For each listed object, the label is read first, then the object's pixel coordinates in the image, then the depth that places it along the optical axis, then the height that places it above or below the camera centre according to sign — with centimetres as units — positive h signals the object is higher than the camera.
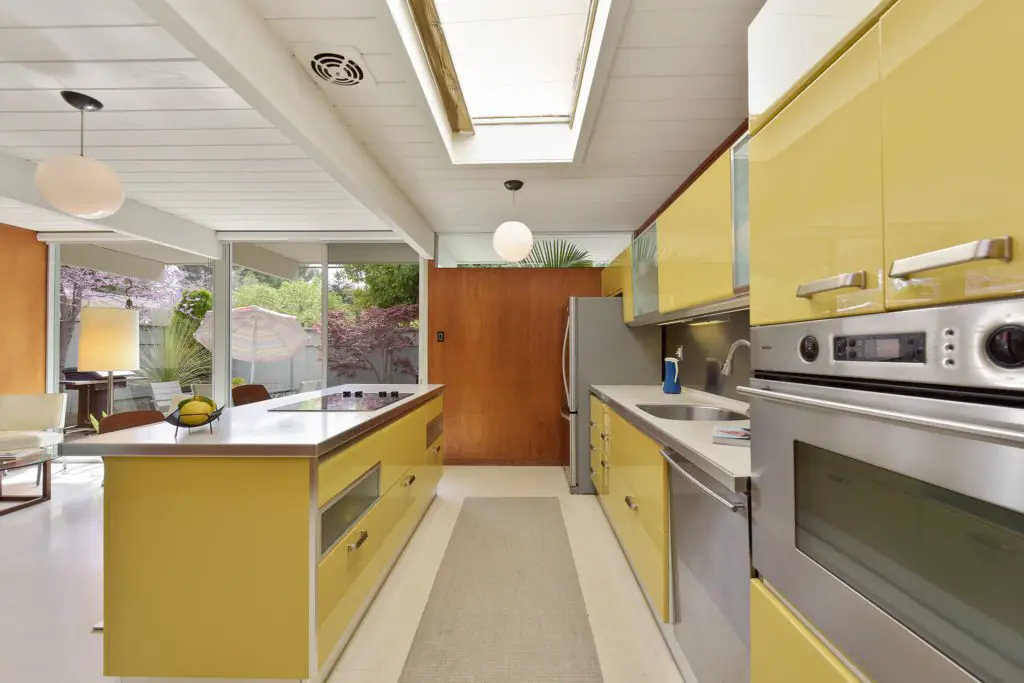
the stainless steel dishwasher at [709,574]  119 -67
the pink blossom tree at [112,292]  503 +64
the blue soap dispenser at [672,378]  328 -20
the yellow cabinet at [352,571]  164 -89
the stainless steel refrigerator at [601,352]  393 -2
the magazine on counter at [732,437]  151 -29
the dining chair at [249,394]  375 -35
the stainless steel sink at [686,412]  256 -36
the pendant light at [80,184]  216 +79
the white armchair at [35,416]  372 -55
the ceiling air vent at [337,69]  193 +120
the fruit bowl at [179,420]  169 -25
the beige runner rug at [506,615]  176 -119
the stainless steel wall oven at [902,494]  56 -22
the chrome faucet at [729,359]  209 -4
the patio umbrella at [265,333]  500 +18
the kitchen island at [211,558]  153 -68
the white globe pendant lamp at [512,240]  333 +78
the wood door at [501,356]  495 -7
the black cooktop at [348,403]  241 -30
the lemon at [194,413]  170 -23
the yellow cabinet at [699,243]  186 +49
